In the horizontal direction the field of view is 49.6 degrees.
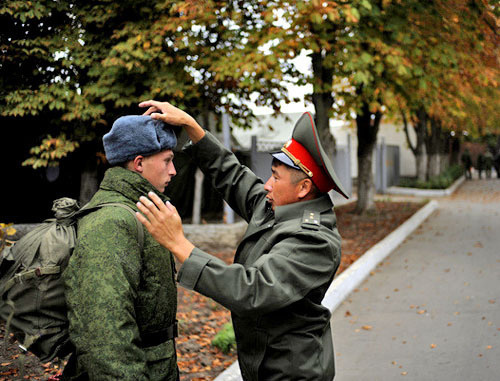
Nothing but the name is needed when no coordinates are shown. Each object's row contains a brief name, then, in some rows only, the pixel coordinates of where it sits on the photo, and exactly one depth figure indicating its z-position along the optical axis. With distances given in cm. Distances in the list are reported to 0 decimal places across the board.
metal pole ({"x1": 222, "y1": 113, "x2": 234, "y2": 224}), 1078
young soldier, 209
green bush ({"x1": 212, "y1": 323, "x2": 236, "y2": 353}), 557
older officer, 211
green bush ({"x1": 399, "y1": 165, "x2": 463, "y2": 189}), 2848
